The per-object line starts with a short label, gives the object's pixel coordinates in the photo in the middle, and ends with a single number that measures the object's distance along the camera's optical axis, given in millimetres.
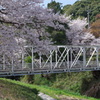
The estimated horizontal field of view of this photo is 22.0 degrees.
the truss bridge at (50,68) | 19322
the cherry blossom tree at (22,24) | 10070
